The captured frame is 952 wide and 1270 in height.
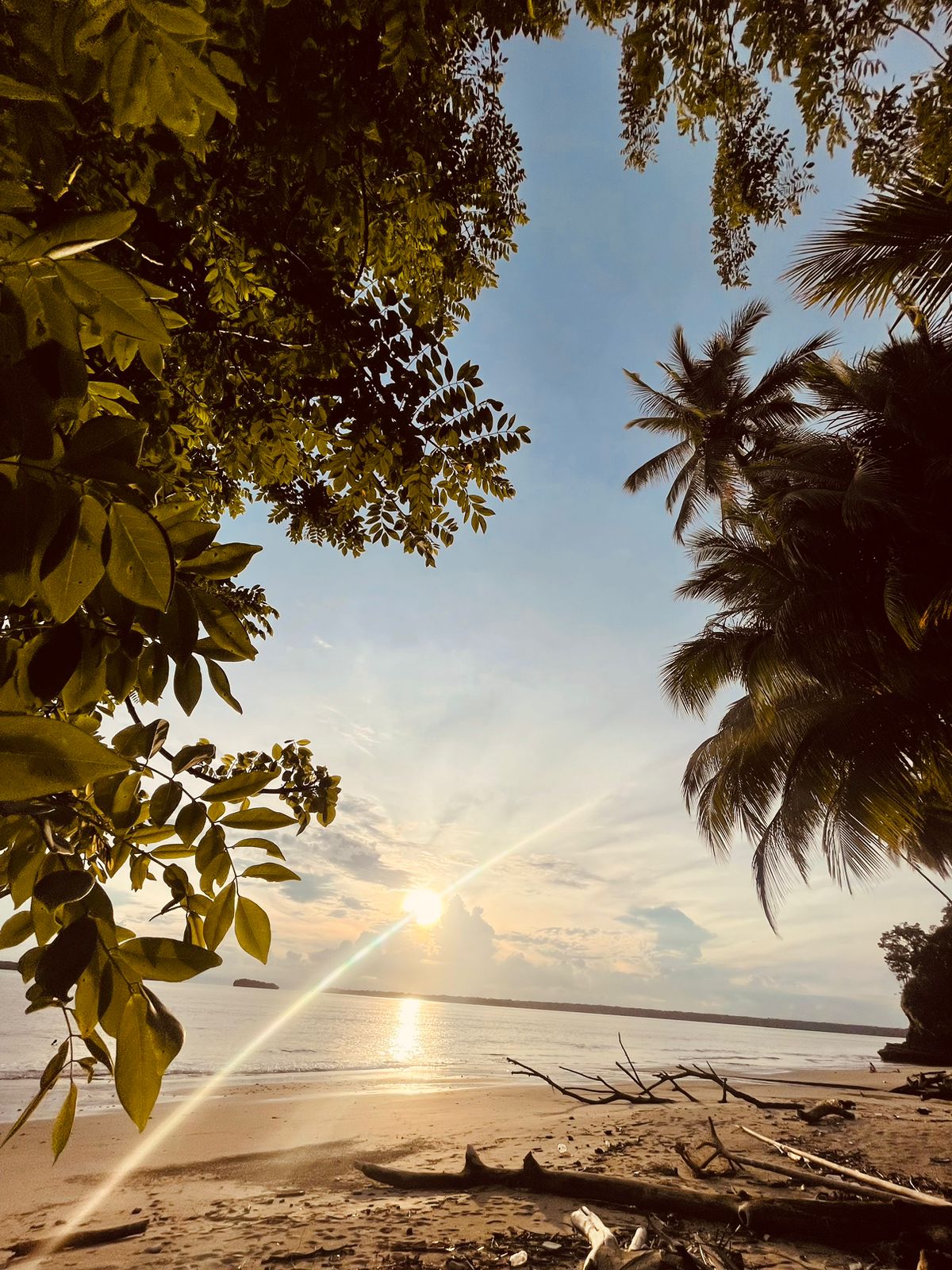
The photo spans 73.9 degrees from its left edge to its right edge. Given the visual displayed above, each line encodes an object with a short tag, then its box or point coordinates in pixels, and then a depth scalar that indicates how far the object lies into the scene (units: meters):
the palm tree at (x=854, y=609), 7.65
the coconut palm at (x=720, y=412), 15.48
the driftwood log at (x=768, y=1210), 3.76
